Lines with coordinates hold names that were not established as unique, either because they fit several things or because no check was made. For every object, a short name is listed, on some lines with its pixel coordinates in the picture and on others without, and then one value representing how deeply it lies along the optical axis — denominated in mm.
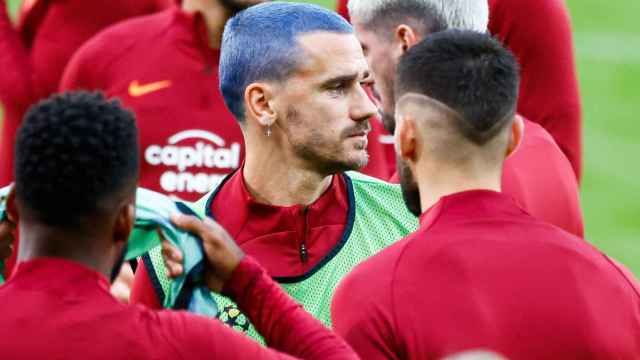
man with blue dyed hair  9297
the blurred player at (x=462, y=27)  9902
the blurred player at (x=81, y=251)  6926
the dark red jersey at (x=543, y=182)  9692
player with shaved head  7687
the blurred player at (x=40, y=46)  14430
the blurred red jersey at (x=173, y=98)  12852
